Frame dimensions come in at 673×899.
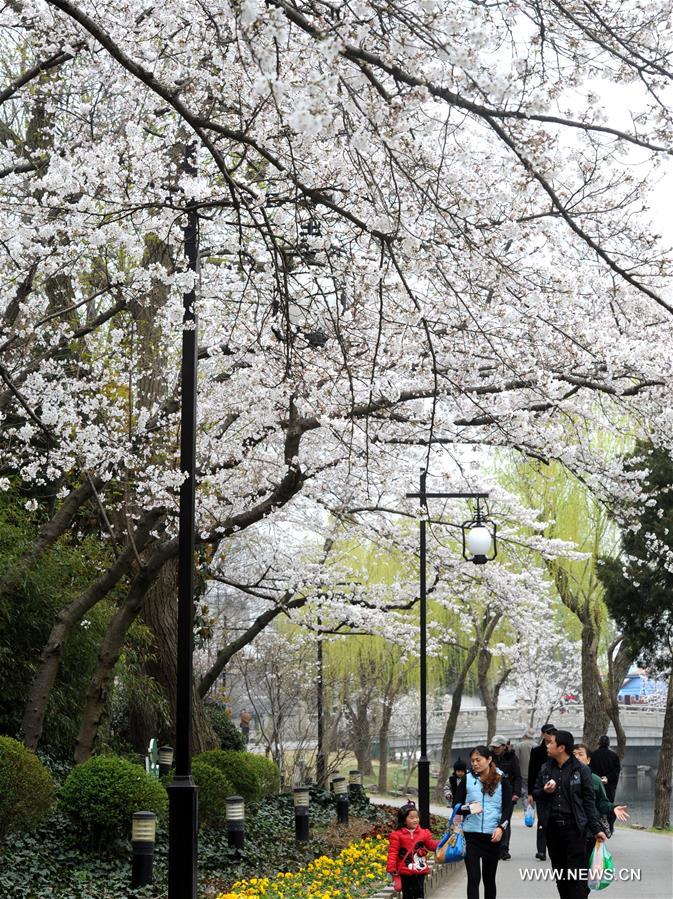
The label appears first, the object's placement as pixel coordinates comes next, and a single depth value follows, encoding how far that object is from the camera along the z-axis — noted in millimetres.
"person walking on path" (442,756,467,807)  14338
